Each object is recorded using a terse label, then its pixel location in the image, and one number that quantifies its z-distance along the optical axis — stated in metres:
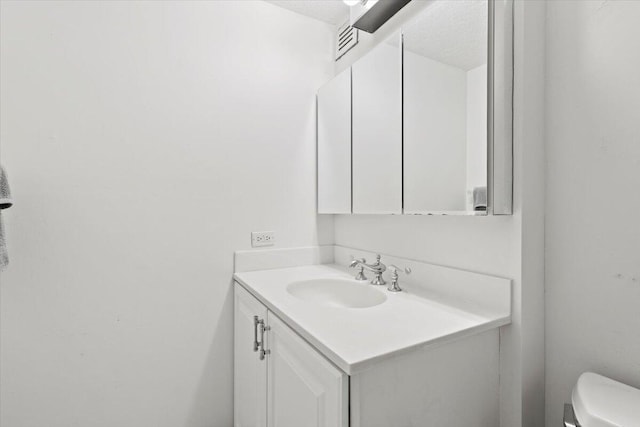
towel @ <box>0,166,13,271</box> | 1.08
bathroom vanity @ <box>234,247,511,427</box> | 0.75
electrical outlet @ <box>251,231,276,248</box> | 1.65
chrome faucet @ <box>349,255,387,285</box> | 1.37
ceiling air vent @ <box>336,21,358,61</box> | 1.70
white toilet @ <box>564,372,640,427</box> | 0.67
